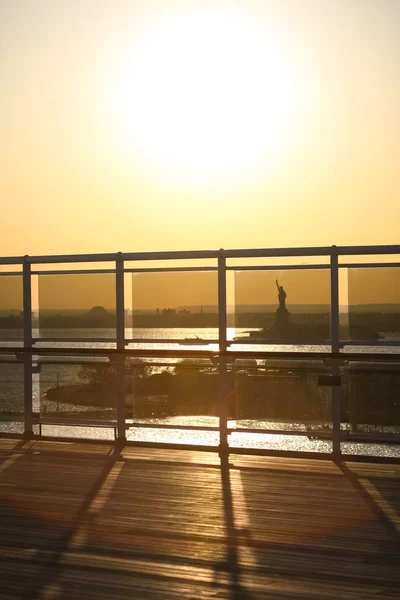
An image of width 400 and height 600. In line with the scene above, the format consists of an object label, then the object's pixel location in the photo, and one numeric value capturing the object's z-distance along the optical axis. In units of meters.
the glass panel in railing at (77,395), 8.82
